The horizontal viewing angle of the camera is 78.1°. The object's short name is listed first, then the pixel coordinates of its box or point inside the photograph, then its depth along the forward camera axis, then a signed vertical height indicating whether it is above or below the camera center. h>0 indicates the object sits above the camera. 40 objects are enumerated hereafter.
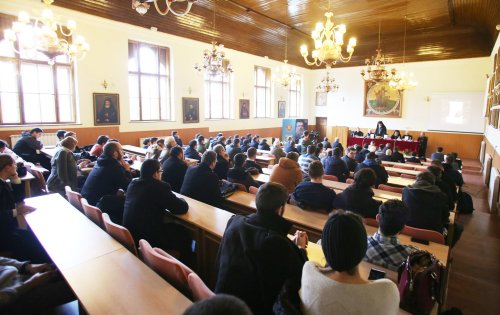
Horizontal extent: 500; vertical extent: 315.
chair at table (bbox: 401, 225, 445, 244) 2.76 -1.01
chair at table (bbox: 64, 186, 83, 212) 3.51 -0.92
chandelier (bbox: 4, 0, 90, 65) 5.23 +1.58
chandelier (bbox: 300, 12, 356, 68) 5.77 +1.48
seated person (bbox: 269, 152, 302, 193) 4.67 -0.79
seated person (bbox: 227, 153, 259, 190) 4.72 -0.81
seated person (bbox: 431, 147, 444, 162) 8.25 -0.85
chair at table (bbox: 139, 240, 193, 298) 1.97 -0.98
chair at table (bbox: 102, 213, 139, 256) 2.44 -0.94
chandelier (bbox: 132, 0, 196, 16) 3.56 +1.34
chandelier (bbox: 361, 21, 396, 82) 8.17 +1.37
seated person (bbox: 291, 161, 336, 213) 3.53 -0.83
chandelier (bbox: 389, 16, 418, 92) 11.00 +1.48
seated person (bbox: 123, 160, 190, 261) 2.96 -0.85
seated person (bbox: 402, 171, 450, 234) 3.33 -0.91
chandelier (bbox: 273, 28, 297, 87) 10.87 +1.78
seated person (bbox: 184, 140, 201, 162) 7.12 -0.74
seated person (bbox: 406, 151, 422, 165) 8.47 -1.02
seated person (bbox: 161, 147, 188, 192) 4.80 -0.76
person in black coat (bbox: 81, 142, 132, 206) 3.96 -0.76
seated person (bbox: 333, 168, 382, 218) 3.31 -0.81
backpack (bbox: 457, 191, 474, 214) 6.29 -1.66
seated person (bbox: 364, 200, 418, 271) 2.21 -0.87
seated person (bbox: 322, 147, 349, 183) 6.00 -0.86
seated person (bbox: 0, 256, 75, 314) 1.98 -1.14
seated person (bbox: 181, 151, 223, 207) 3.94 -0.80
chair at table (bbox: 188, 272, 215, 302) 1.71 -0.94
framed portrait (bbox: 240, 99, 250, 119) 14.48 +0.59
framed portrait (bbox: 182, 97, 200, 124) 11.91 +0.43
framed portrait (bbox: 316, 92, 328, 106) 18.45 +1.45
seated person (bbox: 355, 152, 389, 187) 5.51 -0.84
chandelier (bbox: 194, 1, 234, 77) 8.46 +1.63
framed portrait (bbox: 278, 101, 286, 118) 16.64 +0.69
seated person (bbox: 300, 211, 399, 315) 1.36 -0.71
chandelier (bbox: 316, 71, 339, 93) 17.31 +1.93
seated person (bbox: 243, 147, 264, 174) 6.06 -0.78
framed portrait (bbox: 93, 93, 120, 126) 9.46 +0.35
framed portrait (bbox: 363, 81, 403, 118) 15.87 +1.16
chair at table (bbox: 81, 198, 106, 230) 2.98 -0.93
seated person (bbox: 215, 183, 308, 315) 1.73 -0.78
